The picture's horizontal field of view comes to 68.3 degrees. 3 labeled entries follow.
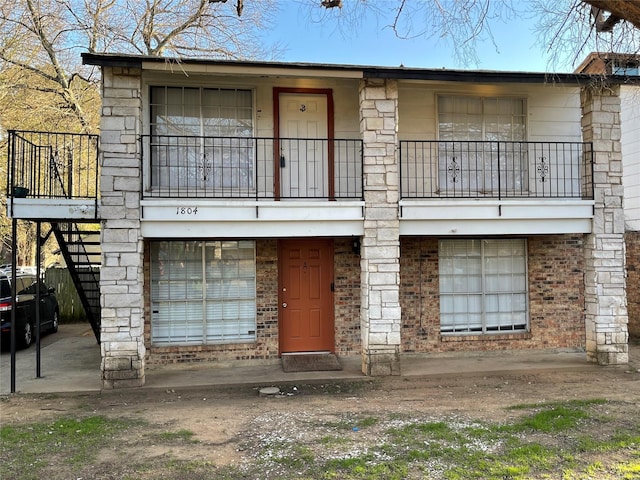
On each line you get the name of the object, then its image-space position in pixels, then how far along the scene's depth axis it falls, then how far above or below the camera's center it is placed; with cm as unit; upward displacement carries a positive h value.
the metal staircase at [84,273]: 812 -29
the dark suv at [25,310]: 986 -120
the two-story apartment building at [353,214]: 743 +68
